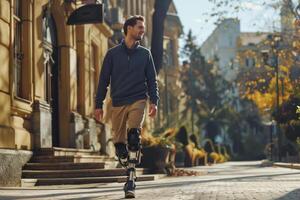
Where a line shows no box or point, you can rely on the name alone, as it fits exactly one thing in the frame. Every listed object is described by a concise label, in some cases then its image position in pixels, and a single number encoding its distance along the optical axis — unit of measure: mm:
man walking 7566
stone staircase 12312
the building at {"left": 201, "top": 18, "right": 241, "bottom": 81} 111125
